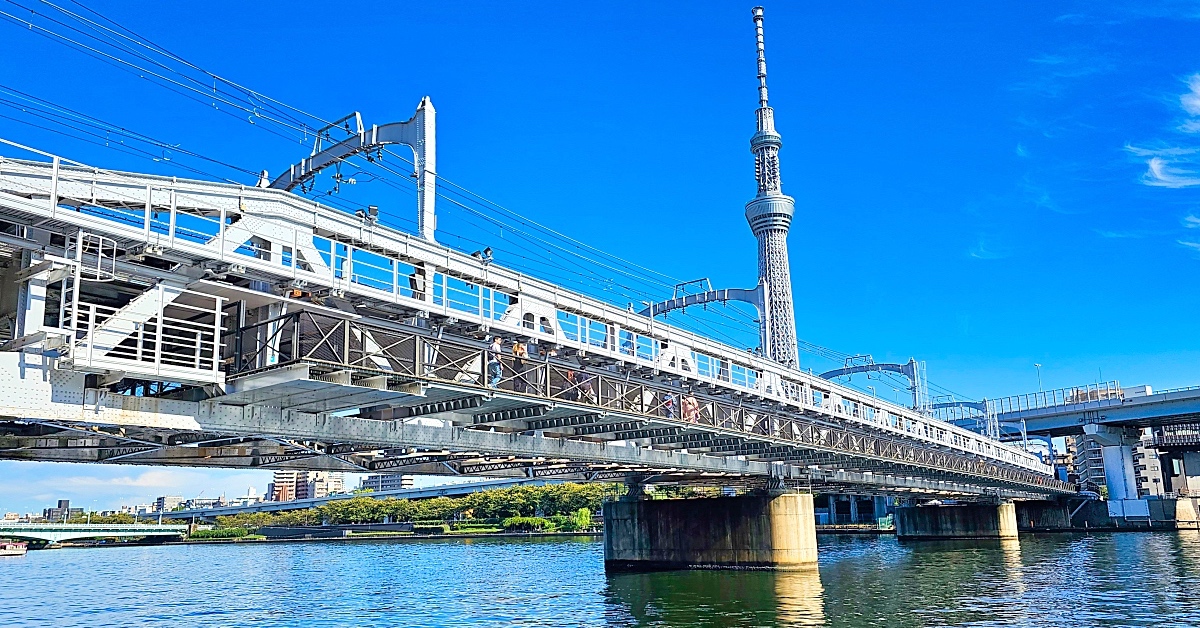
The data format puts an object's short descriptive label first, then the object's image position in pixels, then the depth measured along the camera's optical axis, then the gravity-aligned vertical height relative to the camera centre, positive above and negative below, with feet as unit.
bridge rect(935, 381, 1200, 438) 420.36 +32.07
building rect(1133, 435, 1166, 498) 510.17 +3.51
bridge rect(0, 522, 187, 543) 479.17 -9.92
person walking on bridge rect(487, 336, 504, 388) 96.71 +13.47
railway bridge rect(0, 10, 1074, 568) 67.72 +14.21
